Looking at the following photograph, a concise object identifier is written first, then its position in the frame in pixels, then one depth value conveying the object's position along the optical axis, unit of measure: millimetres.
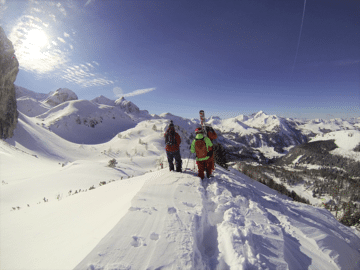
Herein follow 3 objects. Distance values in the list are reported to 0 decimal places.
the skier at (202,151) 6418
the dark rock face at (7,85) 21669
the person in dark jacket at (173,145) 7238
